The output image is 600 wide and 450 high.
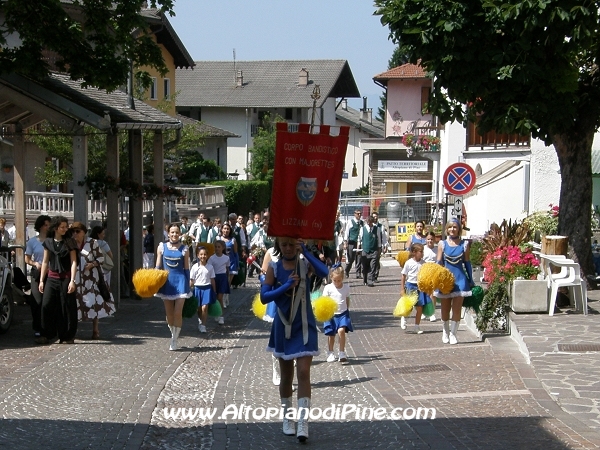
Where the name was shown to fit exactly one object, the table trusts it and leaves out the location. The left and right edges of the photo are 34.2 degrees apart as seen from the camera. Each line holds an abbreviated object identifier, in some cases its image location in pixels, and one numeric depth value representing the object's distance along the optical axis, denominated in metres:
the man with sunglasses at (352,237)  25.39
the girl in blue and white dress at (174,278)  13.73
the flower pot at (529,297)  14.23
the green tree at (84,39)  16.03
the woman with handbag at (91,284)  14.17
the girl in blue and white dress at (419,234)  19.84
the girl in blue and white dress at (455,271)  13.63
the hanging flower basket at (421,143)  45.06
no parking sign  20.36
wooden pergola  16.80
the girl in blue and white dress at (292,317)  8.16
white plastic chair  14.25
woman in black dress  13.66
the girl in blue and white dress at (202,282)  15.60
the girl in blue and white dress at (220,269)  17.42
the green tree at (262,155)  63.73
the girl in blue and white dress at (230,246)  20.03
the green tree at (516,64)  15.88
